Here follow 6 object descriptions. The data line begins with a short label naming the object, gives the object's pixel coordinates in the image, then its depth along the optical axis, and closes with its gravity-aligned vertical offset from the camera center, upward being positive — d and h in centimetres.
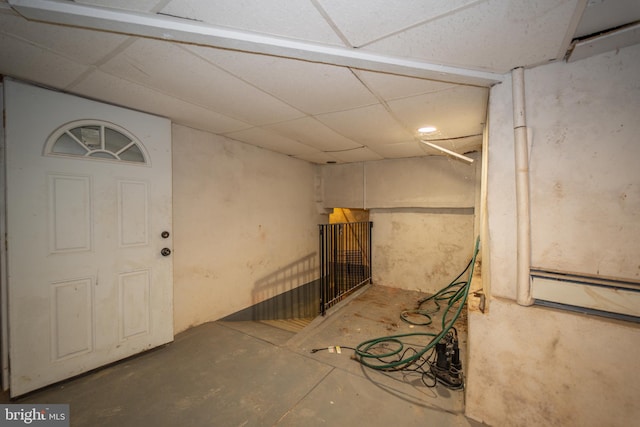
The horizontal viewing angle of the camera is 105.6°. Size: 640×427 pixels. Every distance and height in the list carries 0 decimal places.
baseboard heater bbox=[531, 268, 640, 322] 128 -45
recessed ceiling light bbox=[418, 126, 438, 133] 269 +96
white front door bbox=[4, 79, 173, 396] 179 -16
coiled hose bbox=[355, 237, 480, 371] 221 -142
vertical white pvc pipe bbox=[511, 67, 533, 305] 148 +13
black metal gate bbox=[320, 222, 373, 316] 348 -93
